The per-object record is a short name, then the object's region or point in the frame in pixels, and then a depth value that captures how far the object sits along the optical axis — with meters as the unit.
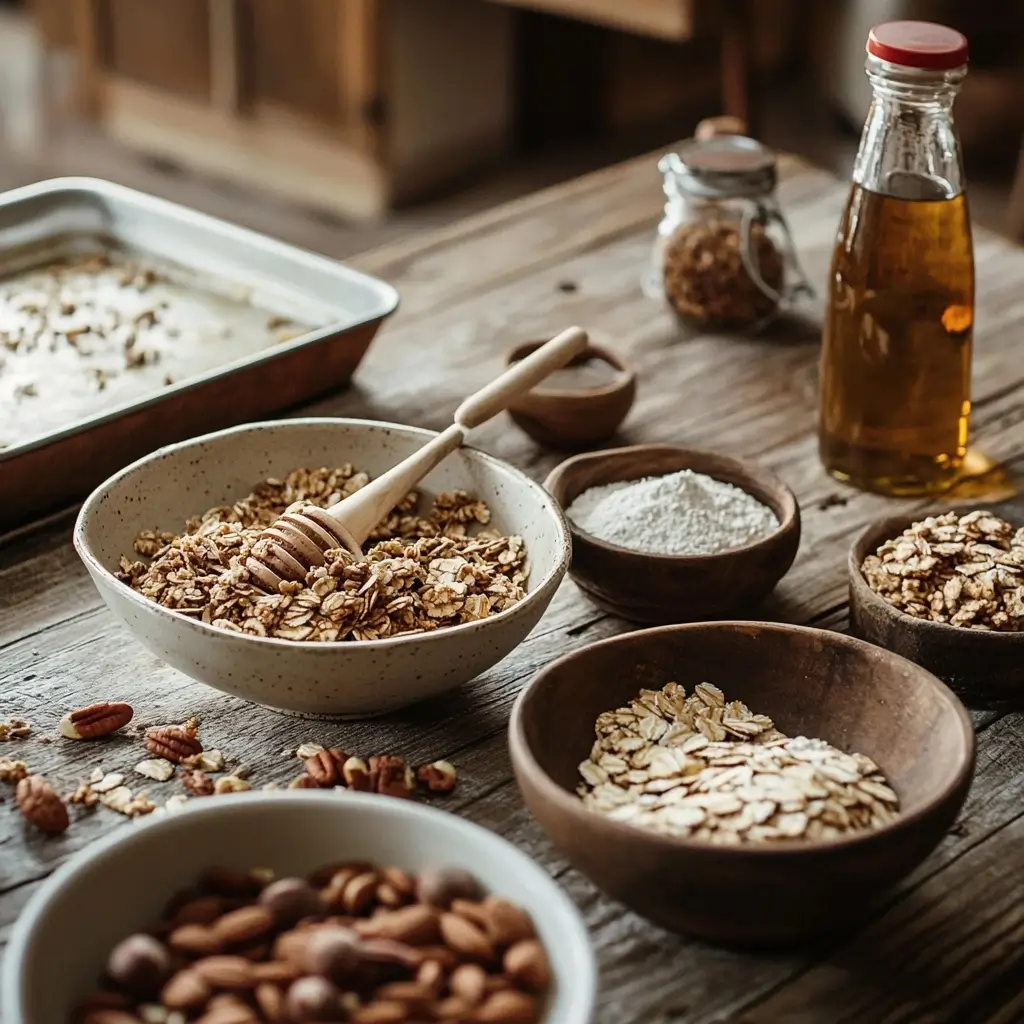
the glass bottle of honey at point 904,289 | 0.98
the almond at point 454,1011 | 0.71
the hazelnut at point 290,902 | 0.74
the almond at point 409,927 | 0.73
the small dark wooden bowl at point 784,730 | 0.75
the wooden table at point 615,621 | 0.79
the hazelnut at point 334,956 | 0.72
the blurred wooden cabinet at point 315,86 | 3.64
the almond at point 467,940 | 0.73
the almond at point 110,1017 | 0.72
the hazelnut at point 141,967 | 0.73
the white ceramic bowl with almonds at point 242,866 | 0.72
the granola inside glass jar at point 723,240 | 1.22
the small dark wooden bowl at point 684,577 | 0.95
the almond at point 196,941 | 0.73
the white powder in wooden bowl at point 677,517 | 0.97
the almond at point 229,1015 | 0.71
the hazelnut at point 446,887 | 0.75
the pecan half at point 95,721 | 0.89
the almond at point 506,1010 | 0.71
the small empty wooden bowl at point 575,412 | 1.10
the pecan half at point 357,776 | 0.85
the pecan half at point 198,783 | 0.86
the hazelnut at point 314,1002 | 0.70
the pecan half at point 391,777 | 0.85
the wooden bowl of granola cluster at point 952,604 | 0.90
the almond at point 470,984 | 0.72
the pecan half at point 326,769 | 0.85
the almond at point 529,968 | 0.72
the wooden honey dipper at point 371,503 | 0.91
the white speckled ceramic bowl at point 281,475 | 0.85
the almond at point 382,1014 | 0.71
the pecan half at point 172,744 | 0.88
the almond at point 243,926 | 0.74
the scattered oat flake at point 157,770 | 0.87
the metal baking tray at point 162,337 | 1.04
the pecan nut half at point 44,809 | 0.84
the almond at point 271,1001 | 0.71
